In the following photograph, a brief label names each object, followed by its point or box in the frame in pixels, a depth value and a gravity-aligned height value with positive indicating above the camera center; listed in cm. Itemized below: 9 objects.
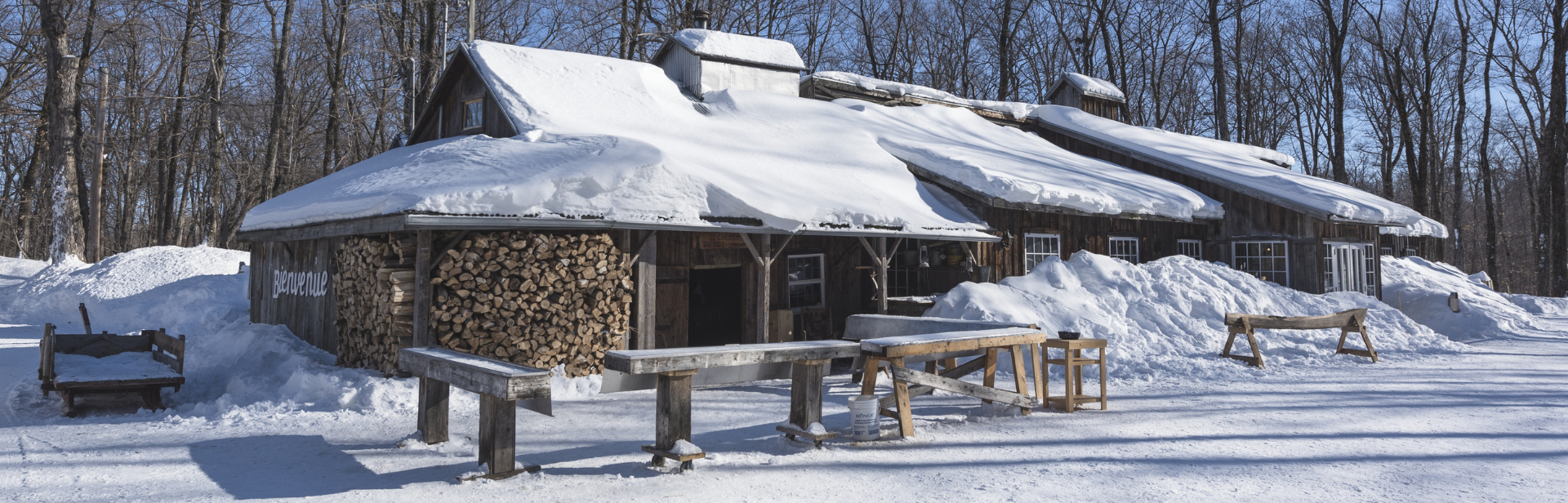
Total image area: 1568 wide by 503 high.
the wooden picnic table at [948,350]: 655 -56
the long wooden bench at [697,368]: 561 -61
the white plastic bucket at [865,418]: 651 -101
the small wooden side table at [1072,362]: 779 -69
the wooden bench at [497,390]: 520 -66
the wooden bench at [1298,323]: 1078 -47
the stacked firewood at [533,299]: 905 -18
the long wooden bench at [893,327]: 852 -45
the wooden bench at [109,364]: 822 -91
